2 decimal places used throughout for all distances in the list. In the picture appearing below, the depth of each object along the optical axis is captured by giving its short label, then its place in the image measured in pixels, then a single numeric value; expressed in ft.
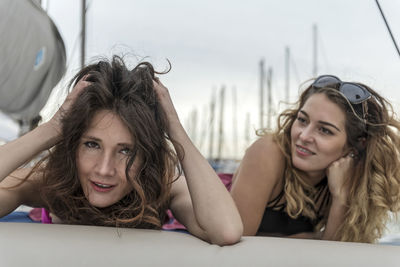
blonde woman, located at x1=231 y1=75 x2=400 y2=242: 6.18
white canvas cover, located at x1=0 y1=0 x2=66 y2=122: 6.10
